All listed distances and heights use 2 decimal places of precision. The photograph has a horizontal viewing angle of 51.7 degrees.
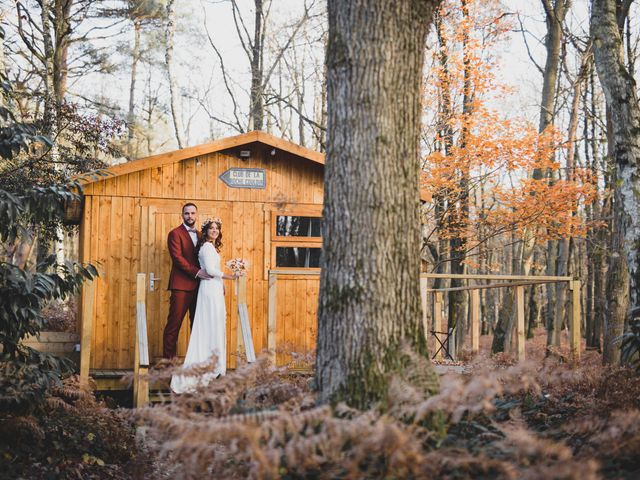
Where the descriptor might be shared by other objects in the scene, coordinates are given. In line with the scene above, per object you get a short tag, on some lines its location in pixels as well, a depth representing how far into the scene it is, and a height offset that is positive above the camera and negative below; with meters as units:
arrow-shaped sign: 10.29 +1.24
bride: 8.30 -0.70
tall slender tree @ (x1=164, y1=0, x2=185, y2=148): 19.33 +5.58
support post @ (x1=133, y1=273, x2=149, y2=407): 7.47 -1.07
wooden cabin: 9.63 +0.44
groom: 8.66 -0.26
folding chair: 14.34 -1.84
